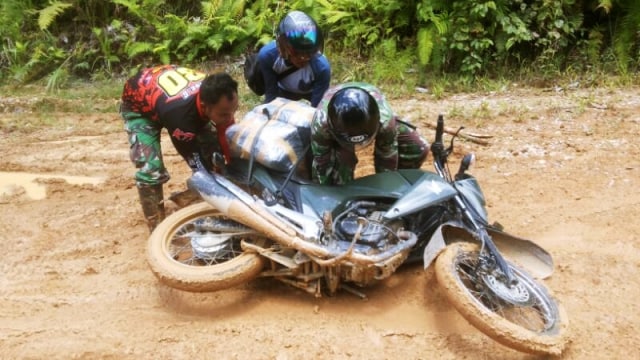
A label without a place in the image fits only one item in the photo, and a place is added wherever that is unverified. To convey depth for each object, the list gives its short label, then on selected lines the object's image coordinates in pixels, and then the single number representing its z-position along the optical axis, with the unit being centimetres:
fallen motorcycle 322
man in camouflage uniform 364
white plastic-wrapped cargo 389
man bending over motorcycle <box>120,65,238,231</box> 428
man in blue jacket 450
